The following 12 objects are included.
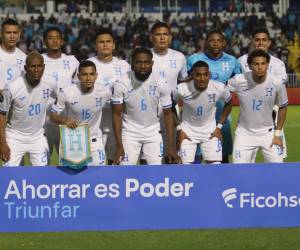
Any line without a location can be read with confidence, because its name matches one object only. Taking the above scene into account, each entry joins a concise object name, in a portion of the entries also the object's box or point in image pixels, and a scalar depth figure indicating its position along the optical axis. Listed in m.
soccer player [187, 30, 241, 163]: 11.42
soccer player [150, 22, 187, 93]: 11.34
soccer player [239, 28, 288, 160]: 11.66
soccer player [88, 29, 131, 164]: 11.02
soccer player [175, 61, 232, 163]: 10.98
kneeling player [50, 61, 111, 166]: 10.45
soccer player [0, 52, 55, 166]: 10.14
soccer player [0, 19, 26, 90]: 11.09
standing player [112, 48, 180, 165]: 10.60
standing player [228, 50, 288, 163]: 10.95
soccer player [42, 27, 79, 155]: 11.08
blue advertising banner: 9.41
